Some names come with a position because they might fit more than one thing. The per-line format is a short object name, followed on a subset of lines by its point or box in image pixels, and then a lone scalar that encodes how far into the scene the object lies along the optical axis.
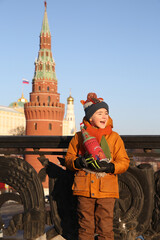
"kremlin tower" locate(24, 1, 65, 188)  39.16
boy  2.14
